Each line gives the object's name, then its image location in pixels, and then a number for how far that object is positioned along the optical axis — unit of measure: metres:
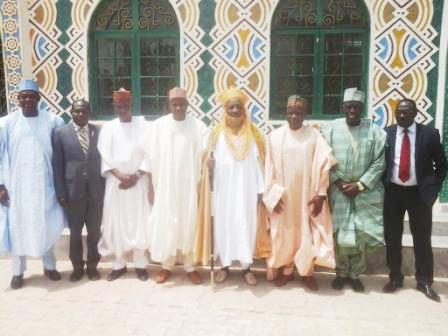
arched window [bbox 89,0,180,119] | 6.68
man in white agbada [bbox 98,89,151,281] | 4.85
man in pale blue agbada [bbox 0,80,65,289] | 4.82
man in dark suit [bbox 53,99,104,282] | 4.80
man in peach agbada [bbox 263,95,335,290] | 4.57
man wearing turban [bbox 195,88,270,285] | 4.70
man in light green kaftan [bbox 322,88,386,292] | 4.50
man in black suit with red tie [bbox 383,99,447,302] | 4.41
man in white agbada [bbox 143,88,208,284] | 4.79
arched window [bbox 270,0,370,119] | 6.35
